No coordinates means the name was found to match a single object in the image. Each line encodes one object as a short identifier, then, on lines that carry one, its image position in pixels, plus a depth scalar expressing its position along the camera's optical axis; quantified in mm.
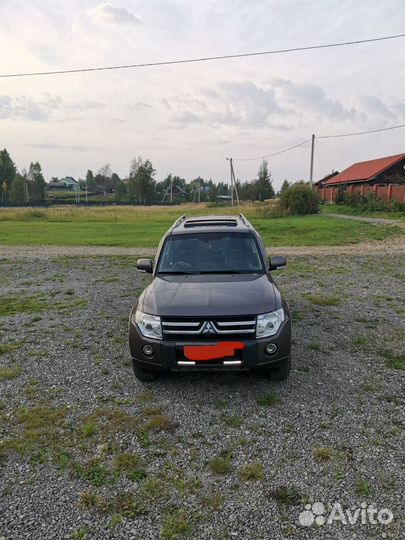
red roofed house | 34281
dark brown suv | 3709
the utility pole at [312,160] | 44781
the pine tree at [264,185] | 63459
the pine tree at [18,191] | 81812
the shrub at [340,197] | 40422
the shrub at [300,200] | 31328
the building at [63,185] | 135375
